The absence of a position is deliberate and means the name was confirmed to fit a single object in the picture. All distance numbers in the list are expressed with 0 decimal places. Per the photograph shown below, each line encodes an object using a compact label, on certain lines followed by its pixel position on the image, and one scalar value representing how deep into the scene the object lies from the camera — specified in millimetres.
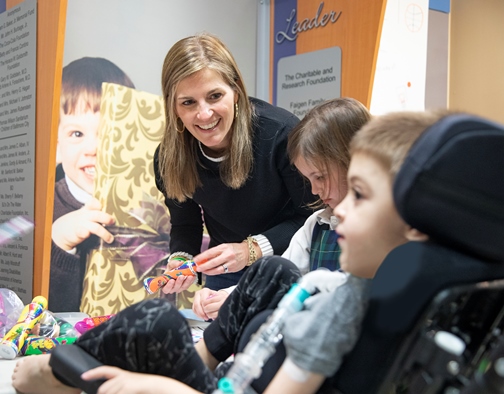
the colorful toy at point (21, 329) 1651
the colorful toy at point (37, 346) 1691
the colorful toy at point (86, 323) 1878
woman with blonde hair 1830
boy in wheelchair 770
